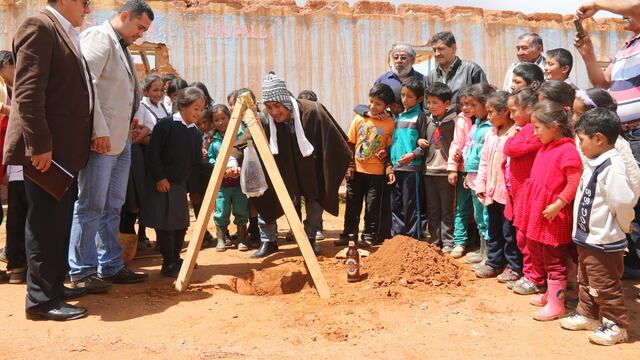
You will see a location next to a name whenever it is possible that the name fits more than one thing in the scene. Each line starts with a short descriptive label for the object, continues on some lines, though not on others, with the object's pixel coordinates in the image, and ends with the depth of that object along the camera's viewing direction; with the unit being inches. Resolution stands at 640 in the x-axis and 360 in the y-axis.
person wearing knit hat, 209.6
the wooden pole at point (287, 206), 163.5
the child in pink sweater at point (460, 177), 202.1
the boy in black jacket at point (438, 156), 210.2
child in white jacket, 127.0
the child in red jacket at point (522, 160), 159.3
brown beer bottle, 178.2
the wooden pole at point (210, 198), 168.1
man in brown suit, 134.0
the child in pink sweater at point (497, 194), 174.7
